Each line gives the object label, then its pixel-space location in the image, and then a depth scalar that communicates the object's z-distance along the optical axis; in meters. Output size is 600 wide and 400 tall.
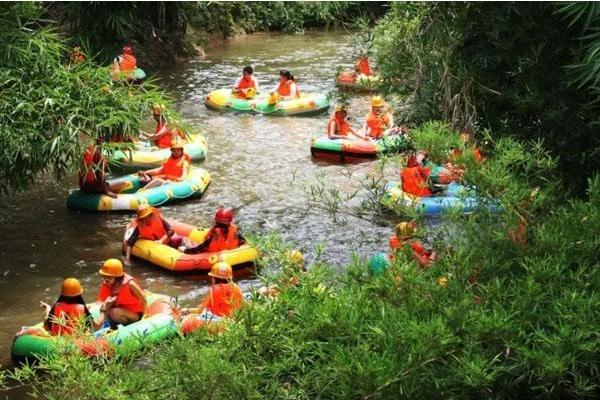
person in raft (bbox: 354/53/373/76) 17.06
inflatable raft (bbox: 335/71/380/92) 17.94
